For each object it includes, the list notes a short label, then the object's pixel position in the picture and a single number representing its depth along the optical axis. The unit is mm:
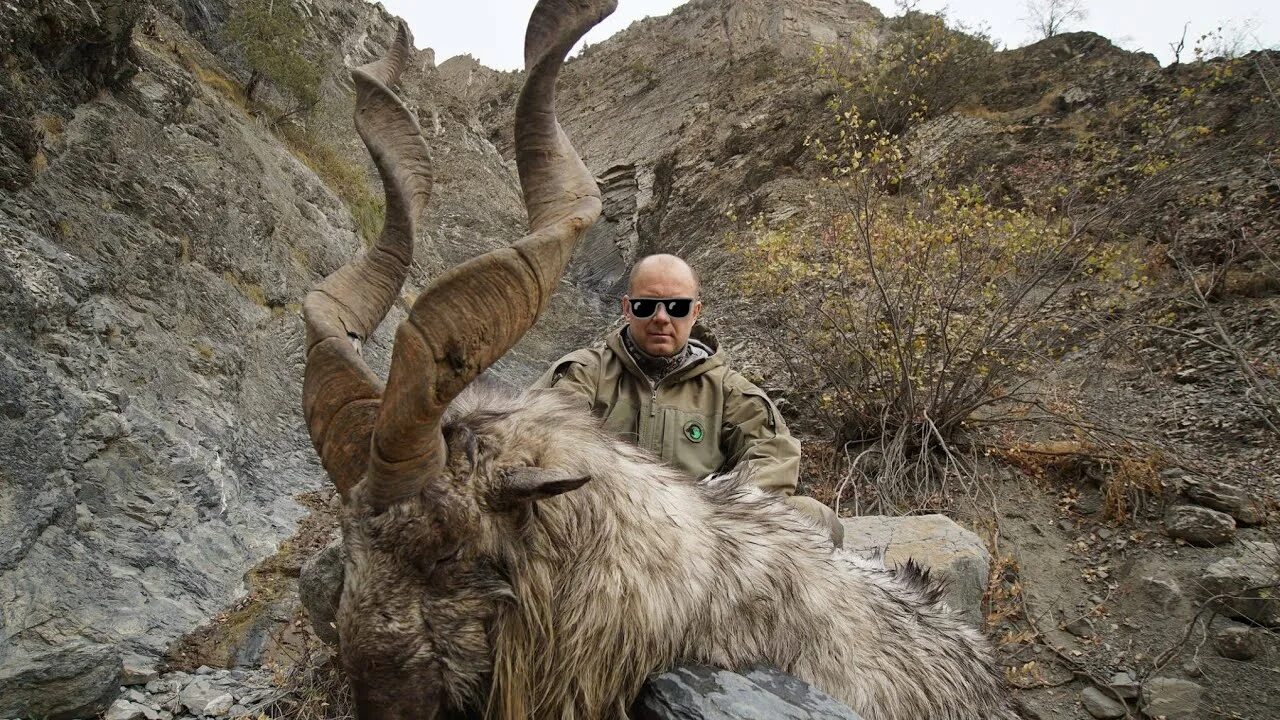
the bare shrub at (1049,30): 17828
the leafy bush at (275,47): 11023
